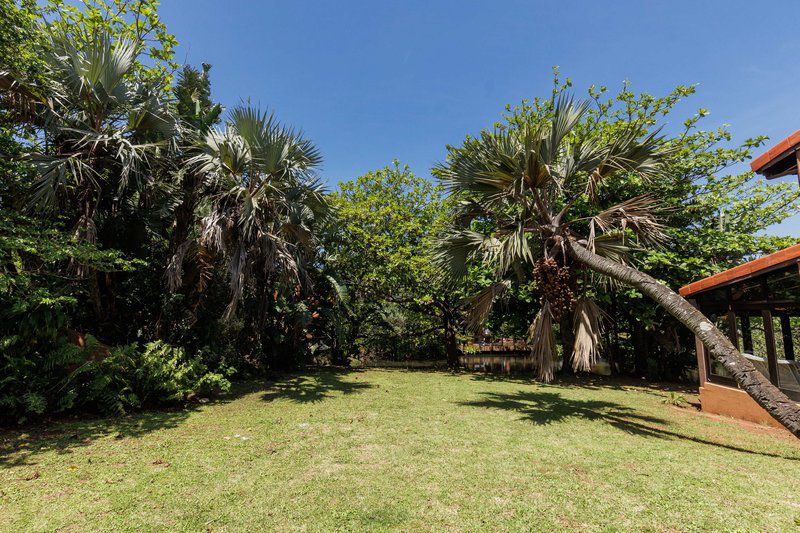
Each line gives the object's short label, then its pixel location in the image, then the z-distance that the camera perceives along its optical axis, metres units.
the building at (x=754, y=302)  5.98
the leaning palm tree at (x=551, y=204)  5.96
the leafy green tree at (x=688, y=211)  10.90
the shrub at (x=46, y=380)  5.12
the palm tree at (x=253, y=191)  7.59
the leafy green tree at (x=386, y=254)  14.53
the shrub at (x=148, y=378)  6.09
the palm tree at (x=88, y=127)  6.53
